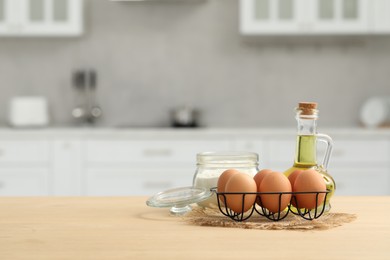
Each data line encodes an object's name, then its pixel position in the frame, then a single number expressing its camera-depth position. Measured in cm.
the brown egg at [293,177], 124
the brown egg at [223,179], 125
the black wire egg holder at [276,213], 122
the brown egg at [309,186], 123
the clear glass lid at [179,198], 127
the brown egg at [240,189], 122
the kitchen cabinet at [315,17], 431
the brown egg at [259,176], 125
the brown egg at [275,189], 122
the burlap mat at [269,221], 119
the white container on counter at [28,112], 439
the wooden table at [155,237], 105
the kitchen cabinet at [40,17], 433
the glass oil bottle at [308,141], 127
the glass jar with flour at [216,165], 131
